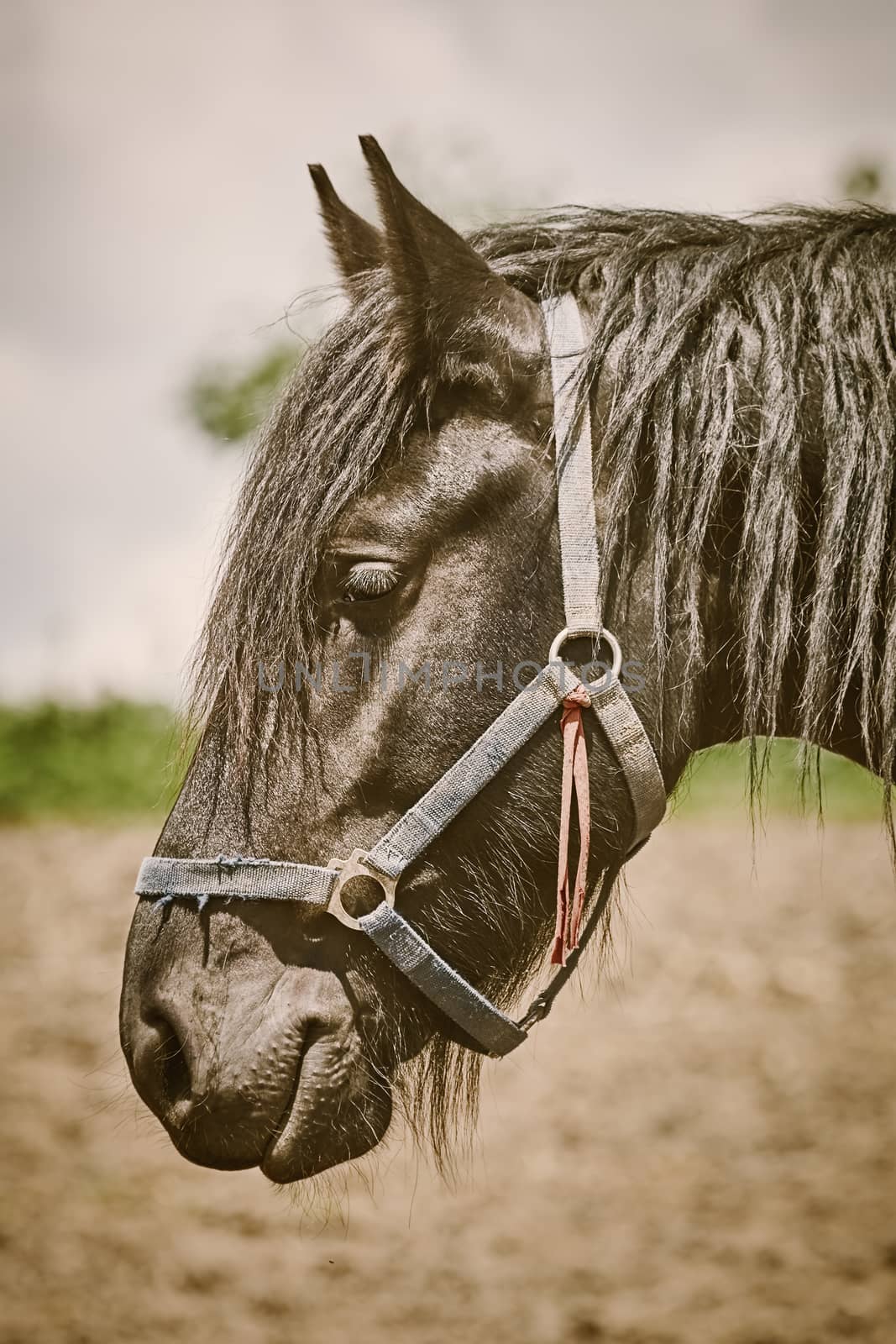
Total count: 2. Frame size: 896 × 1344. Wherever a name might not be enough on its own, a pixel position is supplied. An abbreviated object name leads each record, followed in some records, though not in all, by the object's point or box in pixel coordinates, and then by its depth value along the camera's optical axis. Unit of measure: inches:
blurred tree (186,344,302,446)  1109.9
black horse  174.6
